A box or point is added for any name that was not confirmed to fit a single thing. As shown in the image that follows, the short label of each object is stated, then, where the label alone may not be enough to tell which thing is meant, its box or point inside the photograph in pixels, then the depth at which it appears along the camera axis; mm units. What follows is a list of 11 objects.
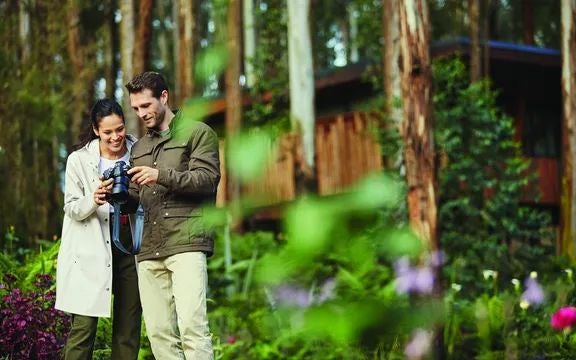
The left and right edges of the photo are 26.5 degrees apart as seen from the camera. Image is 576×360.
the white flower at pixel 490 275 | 14188
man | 6930
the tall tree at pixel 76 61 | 20422
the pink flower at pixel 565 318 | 5703
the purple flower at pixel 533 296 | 13586
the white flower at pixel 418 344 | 11430
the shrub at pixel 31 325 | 7957
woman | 7078
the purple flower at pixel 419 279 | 11523
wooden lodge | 23750
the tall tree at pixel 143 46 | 17641
